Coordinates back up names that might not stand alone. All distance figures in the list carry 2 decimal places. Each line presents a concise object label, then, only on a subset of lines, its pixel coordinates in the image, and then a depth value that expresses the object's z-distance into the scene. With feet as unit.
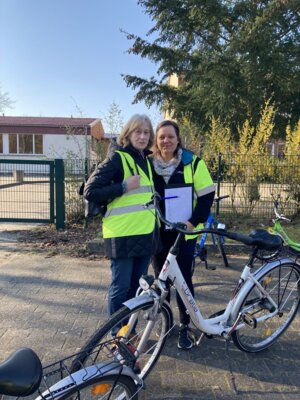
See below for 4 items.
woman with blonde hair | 9.93
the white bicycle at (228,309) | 8.60
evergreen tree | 51.79
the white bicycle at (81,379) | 5.27
